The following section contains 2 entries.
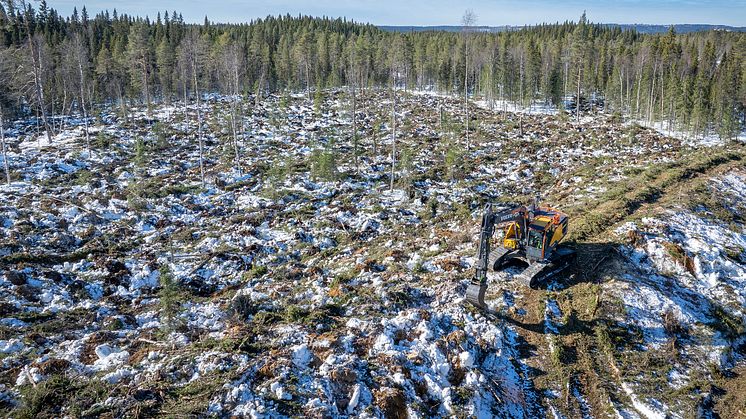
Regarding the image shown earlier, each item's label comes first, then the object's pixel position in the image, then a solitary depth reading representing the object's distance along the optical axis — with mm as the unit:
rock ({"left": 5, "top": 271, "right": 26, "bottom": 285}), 16625
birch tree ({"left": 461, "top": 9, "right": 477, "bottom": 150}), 38219
